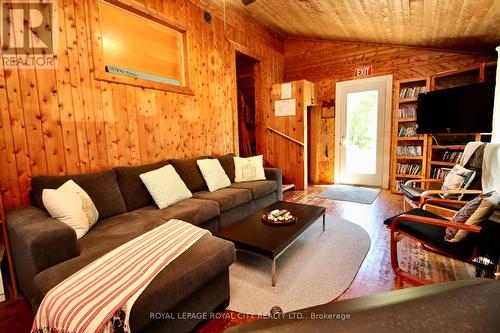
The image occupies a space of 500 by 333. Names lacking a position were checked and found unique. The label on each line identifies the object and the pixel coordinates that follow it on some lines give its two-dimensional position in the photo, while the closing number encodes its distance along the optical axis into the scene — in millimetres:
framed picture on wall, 2539
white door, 4777
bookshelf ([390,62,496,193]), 3693
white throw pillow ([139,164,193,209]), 2477
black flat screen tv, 3215
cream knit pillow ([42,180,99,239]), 1734
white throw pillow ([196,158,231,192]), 3201
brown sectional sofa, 1209
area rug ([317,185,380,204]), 4190
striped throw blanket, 994
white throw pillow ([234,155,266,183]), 3715
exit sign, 4841
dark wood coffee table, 1834
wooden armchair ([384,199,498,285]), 1579
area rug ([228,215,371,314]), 1698
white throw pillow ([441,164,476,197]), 2708
